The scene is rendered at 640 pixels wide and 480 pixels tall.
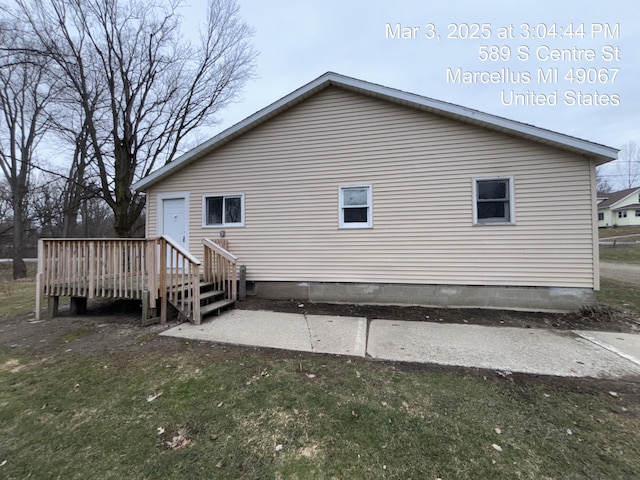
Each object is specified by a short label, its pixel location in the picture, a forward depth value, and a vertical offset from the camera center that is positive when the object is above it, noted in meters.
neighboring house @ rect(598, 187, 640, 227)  37.38 +4.17
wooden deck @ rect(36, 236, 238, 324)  5.02 -0.54
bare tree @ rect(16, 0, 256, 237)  11.96 +8.25
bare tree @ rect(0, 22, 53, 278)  14.12 +6.69
